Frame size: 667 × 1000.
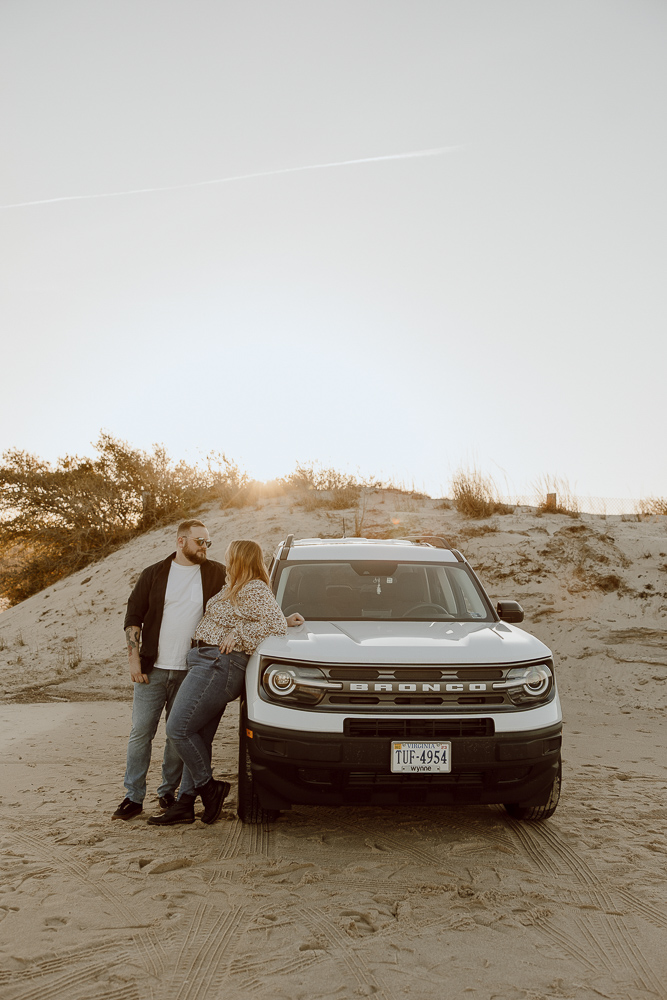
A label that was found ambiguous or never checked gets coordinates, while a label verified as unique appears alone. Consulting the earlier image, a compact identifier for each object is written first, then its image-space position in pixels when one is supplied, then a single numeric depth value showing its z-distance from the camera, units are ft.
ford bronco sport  13.91
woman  15.58
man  16.53
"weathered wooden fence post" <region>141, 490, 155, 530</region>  72.28
